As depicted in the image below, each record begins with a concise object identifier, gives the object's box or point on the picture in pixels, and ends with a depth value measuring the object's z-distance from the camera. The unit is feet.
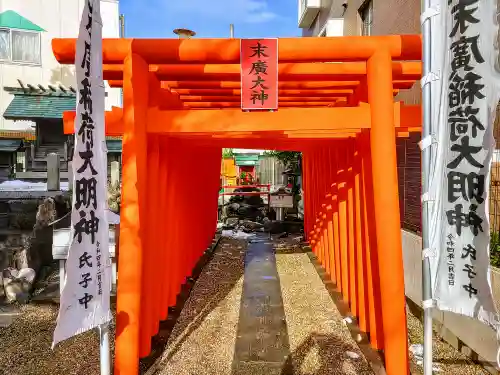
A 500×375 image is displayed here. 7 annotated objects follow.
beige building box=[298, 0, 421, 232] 21.29
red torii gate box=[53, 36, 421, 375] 12.50
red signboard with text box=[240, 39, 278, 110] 12.37
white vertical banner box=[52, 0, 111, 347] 9.78
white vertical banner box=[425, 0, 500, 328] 9.43
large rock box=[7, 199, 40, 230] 27.73
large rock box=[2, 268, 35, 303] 20.48
